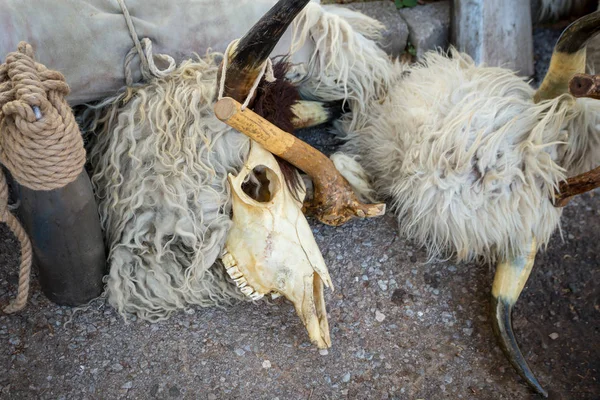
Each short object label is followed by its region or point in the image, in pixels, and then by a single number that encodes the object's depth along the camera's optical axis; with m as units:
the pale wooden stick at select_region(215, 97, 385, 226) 1.07
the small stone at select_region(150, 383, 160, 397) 1.14
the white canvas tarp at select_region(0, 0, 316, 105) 1.11
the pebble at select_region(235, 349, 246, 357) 1.21
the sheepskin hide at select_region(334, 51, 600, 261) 1.21
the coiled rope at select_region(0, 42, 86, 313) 0.91
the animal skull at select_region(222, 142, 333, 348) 1.12
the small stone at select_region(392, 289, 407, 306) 1.34
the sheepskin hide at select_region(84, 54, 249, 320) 1.16
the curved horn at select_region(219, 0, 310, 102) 0.97
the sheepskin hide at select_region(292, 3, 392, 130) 1.35
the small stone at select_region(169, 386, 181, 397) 1.14
